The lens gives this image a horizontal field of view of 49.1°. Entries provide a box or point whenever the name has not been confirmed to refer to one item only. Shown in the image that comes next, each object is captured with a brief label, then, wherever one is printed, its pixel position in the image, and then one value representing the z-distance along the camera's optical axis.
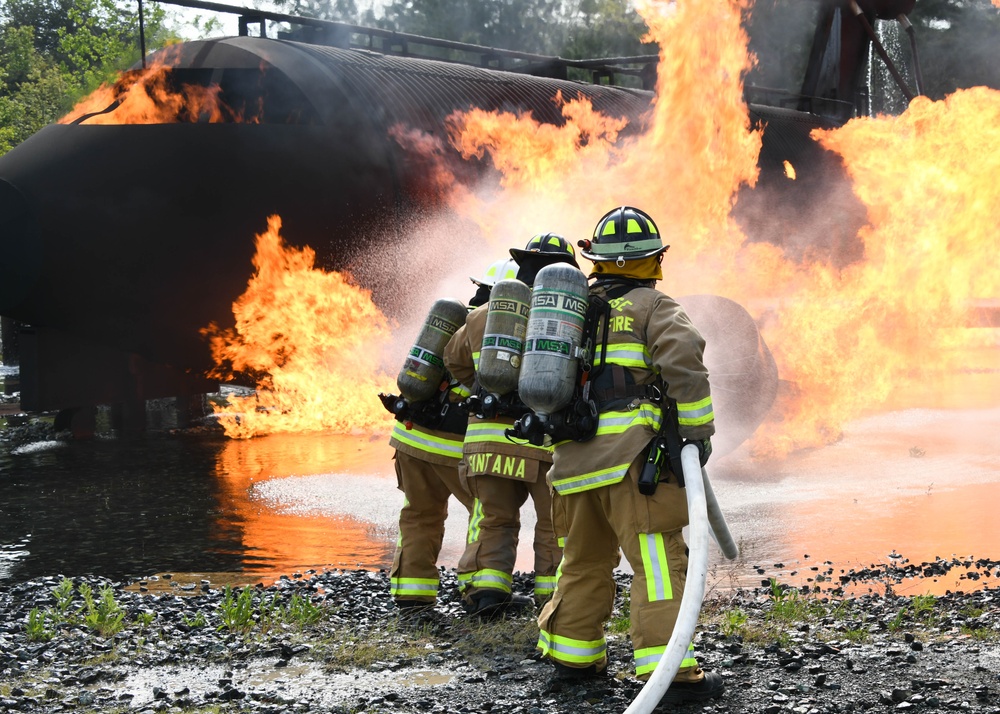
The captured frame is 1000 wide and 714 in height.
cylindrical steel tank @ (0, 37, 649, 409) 9.86
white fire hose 3.71
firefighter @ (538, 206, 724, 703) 4.21
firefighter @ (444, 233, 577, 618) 5.36
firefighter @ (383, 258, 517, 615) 5.62
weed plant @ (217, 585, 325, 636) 5.28
